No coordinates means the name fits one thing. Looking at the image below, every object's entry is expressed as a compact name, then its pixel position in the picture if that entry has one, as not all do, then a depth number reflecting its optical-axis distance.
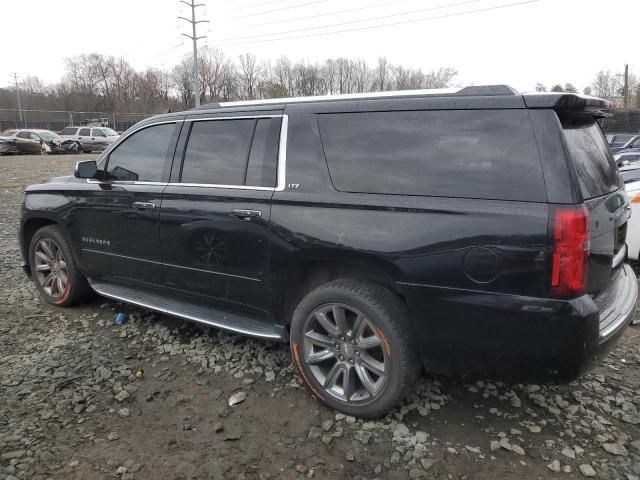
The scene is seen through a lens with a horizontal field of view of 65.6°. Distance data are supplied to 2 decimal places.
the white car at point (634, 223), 5.36
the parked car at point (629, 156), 13.06
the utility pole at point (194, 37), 36.31
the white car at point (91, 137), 30.05
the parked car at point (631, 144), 16.89
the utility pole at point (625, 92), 52.35
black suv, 2.31
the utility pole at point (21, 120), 46.38
